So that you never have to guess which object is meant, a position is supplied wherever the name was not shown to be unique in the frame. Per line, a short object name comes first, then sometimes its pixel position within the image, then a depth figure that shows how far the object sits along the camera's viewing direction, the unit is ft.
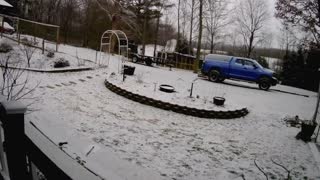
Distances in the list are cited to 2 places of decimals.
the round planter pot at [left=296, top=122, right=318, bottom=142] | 21.74
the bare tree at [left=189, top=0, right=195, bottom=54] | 80.58
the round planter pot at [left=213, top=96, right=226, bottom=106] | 27.23
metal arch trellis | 79.41
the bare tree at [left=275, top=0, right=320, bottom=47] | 51.65
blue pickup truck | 46.64
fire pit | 29.97
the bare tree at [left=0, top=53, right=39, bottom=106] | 20.38
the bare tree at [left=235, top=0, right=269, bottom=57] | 106.47
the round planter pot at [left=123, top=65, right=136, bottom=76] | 36.37
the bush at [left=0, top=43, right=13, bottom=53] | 39.24
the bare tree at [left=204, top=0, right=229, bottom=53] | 101.59
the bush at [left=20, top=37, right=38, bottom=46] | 47.71
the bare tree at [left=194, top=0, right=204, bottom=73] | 60.36
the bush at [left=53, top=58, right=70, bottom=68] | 37.26
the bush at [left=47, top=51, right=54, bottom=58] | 42.40
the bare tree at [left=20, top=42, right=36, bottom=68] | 38.54
